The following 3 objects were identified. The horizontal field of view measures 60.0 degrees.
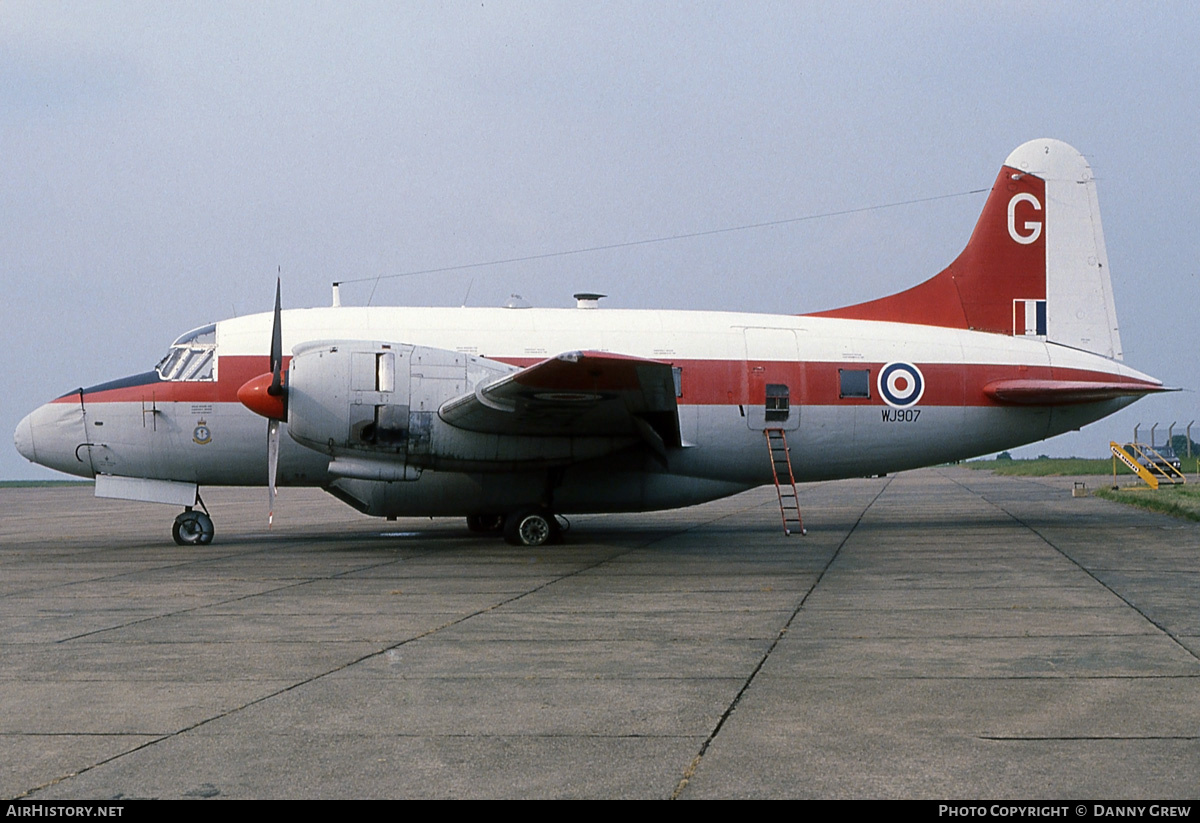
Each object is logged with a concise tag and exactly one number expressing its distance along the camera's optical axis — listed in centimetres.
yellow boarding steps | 3469
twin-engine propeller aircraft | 1535
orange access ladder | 1791
